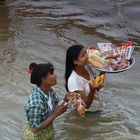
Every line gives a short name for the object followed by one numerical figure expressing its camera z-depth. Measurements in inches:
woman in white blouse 237.7
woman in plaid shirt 209.7
